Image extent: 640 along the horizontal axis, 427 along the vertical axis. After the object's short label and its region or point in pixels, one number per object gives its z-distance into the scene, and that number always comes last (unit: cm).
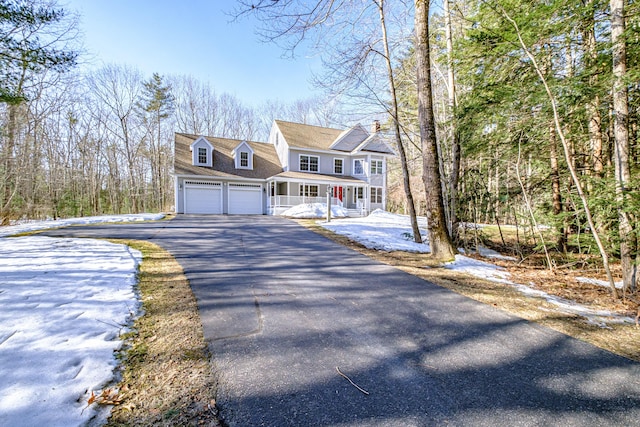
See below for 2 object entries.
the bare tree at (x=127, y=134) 2276
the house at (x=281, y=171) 1784
